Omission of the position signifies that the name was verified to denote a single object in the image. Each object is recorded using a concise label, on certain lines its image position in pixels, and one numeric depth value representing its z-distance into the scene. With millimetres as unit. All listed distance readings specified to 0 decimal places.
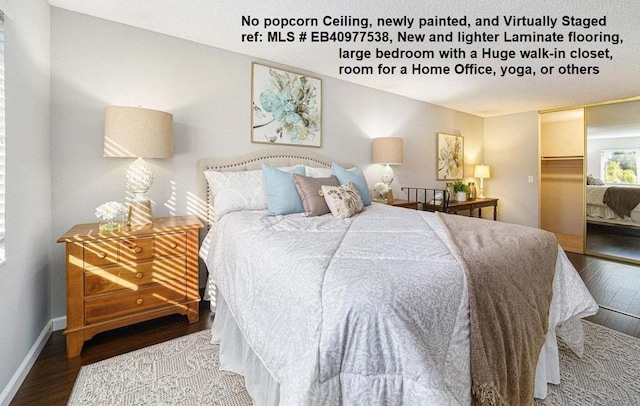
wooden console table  4375
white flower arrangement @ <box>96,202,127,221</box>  2002
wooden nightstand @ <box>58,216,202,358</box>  1876
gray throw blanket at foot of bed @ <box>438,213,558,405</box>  1039
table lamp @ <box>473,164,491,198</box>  5301
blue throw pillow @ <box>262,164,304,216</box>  2338
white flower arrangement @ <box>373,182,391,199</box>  3775
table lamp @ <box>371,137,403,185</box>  3746
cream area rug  1527
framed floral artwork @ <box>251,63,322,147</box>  3023
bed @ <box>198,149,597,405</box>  868
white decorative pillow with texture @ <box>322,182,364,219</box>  2227
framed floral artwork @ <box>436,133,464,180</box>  4844
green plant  4766
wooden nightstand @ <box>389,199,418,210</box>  3701
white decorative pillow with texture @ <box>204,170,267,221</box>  2438
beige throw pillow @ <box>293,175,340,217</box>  2295
